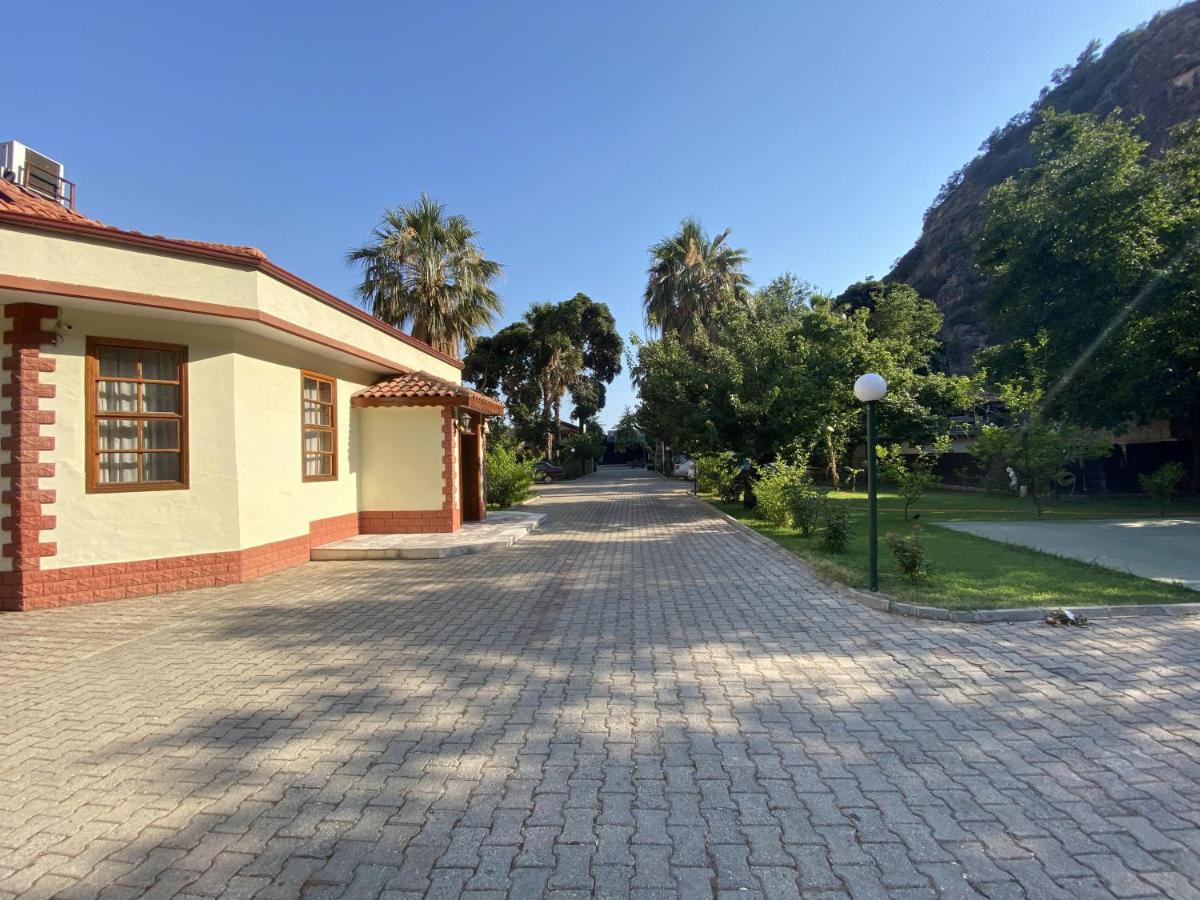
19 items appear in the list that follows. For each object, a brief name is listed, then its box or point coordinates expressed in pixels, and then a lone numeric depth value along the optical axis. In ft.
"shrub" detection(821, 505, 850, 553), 33.19
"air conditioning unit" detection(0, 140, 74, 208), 37.35
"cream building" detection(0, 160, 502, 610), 23.21
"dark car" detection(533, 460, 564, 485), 131.28
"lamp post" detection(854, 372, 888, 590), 23.89
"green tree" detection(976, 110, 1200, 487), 50.06
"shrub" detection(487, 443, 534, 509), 64.08
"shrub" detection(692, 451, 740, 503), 67.31
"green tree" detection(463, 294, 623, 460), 126.62
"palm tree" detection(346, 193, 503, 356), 61.72
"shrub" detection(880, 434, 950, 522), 40.55
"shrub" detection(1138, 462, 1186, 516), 49.73
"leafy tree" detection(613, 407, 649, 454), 211.57
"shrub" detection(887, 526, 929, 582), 24.39
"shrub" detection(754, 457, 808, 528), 43.73
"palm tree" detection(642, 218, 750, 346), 93.20
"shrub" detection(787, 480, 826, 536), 39.22
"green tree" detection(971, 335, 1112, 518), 47.80
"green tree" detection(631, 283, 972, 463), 52.85
